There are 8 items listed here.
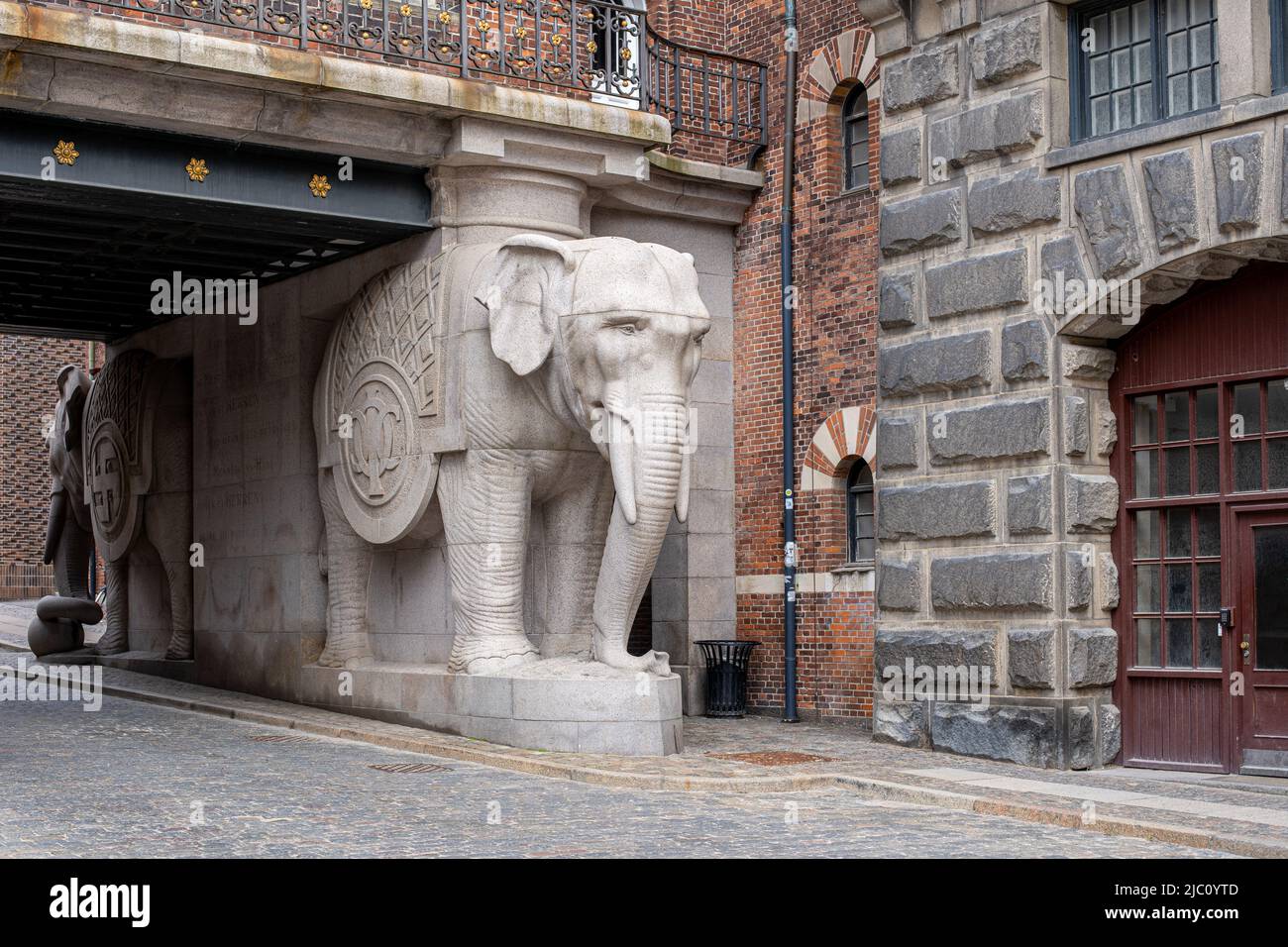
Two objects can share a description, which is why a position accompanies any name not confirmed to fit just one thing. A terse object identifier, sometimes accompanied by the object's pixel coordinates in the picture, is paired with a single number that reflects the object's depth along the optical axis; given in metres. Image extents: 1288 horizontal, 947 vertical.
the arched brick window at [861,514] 18.83
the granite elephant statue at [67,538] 24.89
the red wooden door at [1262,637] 14.20
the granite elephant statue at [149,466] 22.58
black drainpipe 19.25
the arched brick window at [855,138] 19.25
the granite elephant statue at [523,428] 15.23
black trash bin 19.61
